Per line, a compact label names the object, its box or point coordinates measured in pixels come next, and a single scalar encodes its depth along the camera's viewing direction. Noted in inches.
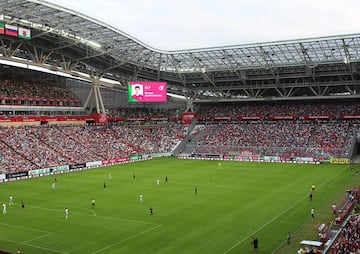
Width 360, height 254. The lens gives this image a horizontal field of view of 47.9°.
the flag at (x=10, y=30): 2157.2
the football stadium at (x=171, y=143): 1205.7
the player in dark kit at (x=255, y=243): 1036.5
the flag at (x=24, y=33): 2245.3
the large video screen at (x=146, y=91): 3154.5
